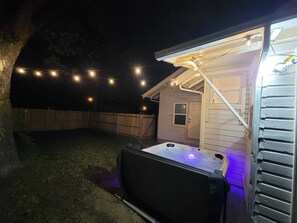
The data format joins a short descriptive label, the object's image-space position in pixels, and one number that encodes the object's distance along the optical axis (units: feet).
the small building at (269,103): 5.57
